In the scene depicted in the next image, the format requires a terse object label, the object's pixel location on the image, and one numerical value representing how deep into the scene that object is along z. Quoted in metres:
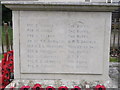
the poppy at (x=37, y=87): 2.51
